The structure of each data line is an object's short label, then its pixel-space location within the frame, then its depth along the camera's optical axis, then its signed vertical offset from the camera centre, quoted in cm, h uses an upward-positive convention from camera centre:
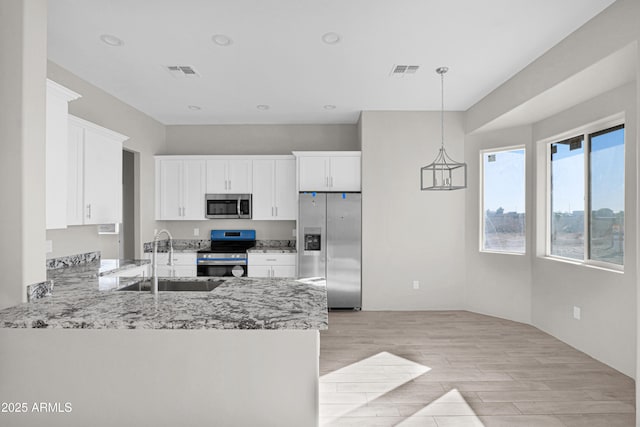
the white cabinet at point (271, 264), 494 -69
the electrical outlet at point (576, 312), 355 -100
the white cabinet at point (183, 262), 491 -67
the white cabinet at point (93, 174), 293 +37
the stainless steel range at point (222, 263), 492 -68
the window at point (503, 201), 448 +18
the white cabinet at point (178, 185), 527 +44
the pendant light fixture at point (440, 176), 488 +54
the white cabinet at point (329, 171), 495 +62
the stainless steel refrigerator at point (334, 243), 485 -39
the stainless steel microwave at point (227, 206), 526 +13
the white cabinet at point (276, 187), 526 +41
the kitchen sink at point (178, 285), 244 -50
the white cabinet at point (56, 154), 227 +41
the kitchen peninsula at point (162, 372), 166 -75
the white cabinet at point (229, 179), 528 +58
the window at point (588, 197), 322 +17
